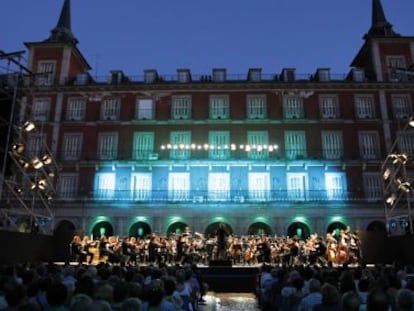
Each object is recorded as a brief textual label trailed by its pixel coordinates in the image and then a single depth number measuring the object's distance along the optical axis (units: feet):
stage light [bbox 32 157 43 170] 53.22
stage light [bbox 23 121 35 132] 50.65
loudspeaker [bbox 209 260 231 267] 54.29
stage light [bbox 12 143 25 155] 50.55
